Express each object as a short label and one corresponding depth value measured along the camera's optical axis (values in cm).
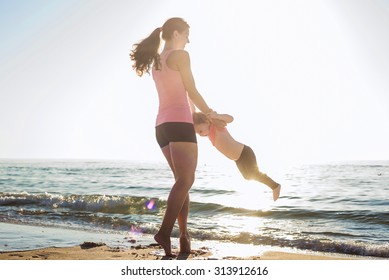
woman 384
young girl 414
